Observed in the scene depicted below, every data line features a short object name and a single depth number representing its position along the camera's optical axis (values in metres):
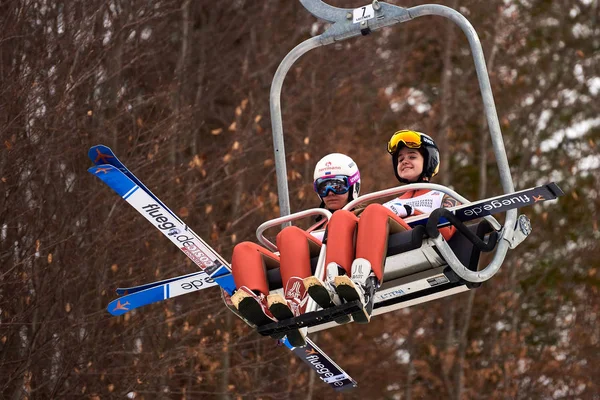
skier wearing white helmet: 13.52
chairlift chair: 13.51
